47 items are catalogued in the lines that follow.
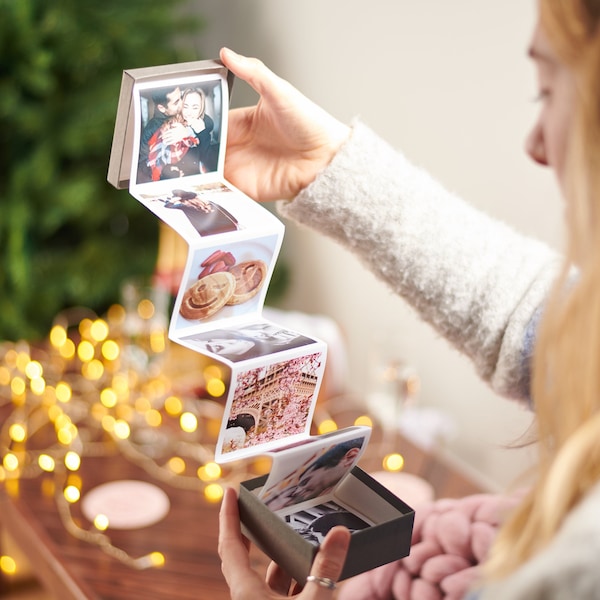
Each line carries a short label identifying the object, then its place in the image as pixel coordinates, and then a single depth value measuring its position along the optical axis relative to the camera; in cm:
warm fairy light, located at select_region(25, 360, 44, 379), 182
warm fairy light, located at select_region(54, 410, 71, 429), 172
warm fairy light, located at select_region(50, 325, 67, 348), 195
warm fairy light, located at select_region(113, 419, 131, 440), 167
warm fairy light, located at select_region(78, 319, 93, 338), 204
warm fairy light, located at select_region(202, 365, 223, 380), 193
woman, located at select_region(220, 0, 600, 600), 70
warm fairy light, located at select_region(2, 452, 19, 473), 161
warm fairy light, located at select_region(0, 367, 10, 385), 189
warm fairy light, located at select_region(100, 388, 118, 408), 179
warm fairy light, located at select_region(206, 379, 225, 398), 187
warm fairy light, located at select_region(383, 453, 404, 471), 164
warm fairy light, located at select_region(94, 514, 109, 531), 144
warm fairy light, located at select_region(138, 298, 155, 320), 178
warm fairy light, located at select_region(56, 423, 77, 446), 169
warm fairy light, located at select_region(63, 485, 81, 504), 152
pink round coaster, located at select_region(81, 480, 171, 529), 147
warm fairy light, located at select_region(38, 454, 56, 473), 161
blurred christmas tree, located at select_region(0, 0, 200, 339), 244
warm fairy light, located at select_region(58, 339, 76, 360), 199
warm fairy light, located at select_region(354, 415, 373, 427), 175
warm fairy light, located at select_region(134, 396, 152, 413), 179
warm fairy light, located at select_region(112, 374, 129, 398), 182
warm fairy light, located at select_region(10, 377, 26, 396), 183
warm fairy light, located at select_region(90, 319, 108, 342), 199
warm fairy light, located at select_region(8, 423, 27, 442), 167
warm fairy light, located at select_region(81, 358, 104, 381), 191
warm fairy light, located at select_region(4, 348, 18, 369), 194
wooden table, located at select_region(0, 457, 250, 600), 131
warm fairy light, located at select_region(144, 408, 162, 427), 178
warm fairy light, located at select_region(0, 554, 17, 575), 174
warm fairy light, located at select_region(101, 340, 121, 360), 187
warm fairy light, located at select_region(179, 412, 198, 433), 158
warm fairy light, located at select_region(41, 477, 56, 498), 155
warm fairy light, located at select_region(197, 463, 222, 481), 160
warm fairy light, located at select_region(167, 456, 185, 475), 163
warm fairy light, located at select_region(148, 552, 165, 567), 136
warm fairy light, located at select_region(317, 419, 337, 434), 173
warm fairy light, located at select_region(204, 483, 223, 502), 155
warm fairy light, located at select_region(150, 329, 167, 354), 176
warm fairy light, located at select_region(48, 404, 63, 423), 177
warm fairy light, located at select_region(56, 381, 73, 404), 181
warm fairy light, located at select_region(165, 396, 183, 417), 182
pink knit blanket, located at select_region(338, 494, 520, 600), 104
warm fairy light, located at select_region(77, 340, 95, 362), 195
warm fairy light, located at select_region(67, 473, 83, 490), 158
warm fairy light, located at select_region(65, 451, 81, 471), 157
